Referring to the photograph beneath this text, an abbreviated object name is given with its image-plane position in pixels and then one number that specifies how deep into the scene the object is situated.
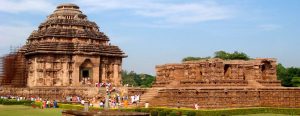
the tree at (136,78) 104.86
